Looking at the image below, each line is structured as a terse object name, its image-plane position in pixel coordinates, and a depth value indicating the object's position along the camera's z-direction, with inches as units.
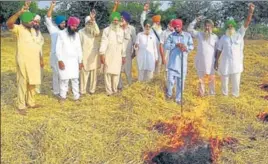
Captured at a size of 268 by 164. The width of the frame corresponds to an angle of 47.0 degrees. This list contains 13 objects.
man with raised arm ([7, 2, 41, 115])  136.8
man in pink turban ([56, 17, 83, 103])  154.9
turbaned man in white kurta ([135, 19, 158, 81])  179.6
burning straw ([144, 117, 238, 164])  128.2
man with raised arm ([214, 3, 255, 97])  171.3
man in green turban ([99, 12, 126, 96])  169.6
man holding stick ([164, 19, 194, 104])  162.9
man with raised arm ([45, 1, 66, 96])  155.1
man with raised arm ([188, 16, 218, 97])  170.4
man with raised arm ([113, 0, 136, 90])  173.9
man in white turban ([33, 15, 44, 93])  145.4
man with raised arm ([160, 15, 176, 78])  184.3
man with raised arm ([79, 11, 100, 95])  168.3
